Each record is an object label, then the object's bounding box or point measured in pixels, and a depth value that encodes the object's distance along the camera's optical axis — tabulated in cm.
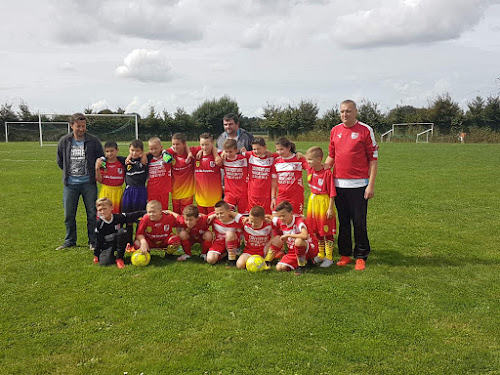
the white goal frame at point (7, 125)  4129
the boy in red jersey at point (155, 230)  567
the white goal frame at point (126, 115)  2936
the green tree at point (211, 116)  5012
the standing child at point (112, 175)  604
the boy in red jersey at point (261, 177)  596
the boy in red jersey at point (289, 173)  579
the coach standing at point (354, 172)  534
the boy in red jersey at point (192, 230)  576
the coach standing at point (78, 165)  617
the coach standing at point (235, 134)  629
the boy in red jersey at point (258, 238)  544
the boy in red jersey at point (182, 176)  624
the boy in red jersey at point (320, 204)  569
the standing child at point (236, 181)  610
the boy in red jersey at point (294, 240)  527
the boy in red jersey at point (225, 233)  557
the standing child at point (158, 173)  610
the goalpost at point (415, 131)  4038
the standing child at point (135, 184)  602
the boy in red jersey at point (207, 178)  612
